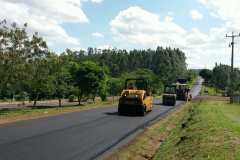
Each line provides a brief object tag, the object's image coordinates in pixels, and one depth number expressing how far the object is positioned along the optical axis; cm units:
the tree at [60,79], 2683
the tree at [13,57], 1675
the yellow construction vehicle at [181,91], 3947
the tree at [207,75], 14962
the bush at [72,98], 5472
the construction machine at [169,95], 2888
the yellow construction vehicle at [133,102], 1719
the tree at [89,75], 2838
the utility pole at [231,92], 3281
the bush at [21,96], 1929
